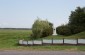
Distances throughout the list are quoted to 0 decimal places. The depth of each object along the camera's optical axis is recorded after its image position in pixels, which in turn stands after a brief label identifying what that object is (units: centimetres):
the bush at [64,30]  2507
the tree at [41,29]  2241
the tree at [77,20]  2668
